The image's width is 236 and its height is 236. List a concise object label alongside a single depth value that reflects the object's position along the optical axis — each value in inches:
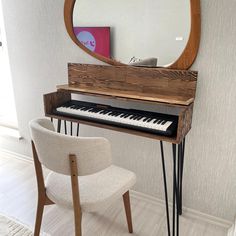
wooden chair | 37.2
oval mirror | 51.2
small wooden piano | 48.3
